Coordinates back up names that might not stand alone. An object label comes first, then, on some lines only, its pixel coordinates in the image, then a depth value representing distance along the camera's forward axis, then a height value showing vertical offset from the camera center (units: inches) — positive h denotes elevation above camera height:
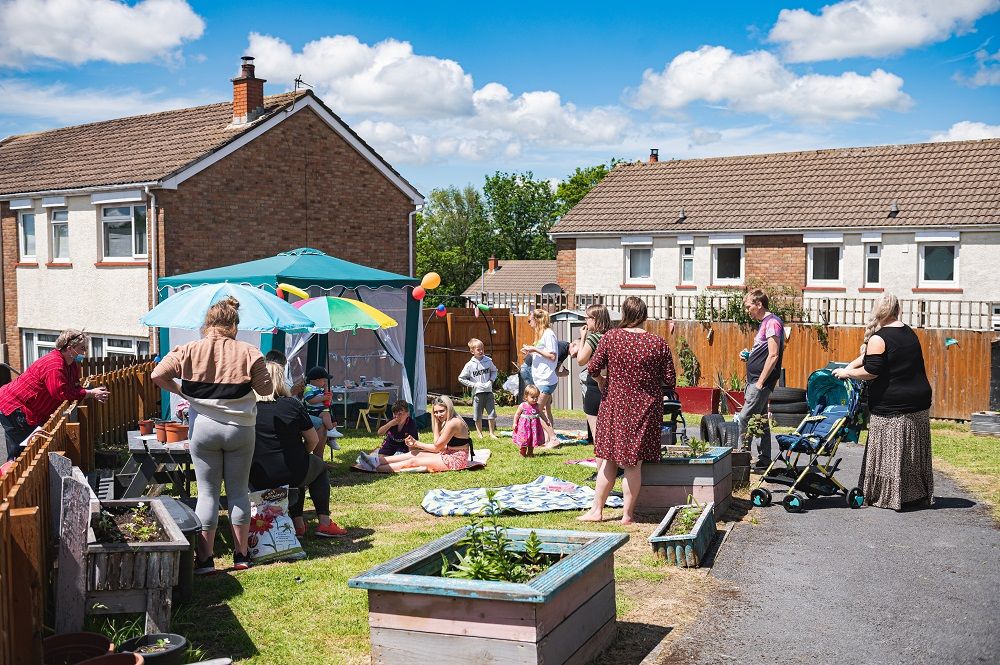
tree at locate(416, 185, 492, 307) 3339.1 +210.4
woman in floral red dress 331.6 -34.2
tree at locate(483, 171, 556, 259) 3489.2 +298.2
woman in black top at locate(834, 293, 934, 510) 366.0 -42.6
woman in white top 541.6 -39.9
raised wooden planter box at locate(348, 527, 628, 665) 192.2 -65.6
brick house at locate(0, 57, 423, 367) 832.9 +81.2
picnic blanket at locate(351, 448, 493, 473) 464.1 -81.9
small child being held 417.4 -47.4
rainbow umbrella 542.6 -11.5
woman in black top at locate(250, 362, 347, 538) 313.1 -49.0
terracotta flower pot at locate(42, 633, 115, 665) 202.2 -73.9
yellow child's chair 622.5 -69.5
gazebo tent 579.5 +5.7
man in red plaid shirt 378.3 -38.3
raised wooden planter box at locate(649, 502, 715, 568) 293.9 -76.4
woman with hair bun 277.6 -31.0
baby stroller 374.9 -60.1
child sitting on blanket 469.7 -65.6
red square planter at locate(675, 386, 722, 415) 716.0 -77.0
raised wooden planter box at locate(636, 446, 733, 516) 351.6 -68.0
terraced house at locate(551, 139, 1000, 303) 956.6 +74.5
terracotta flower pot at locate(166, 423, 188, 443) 394.3 -55.8
